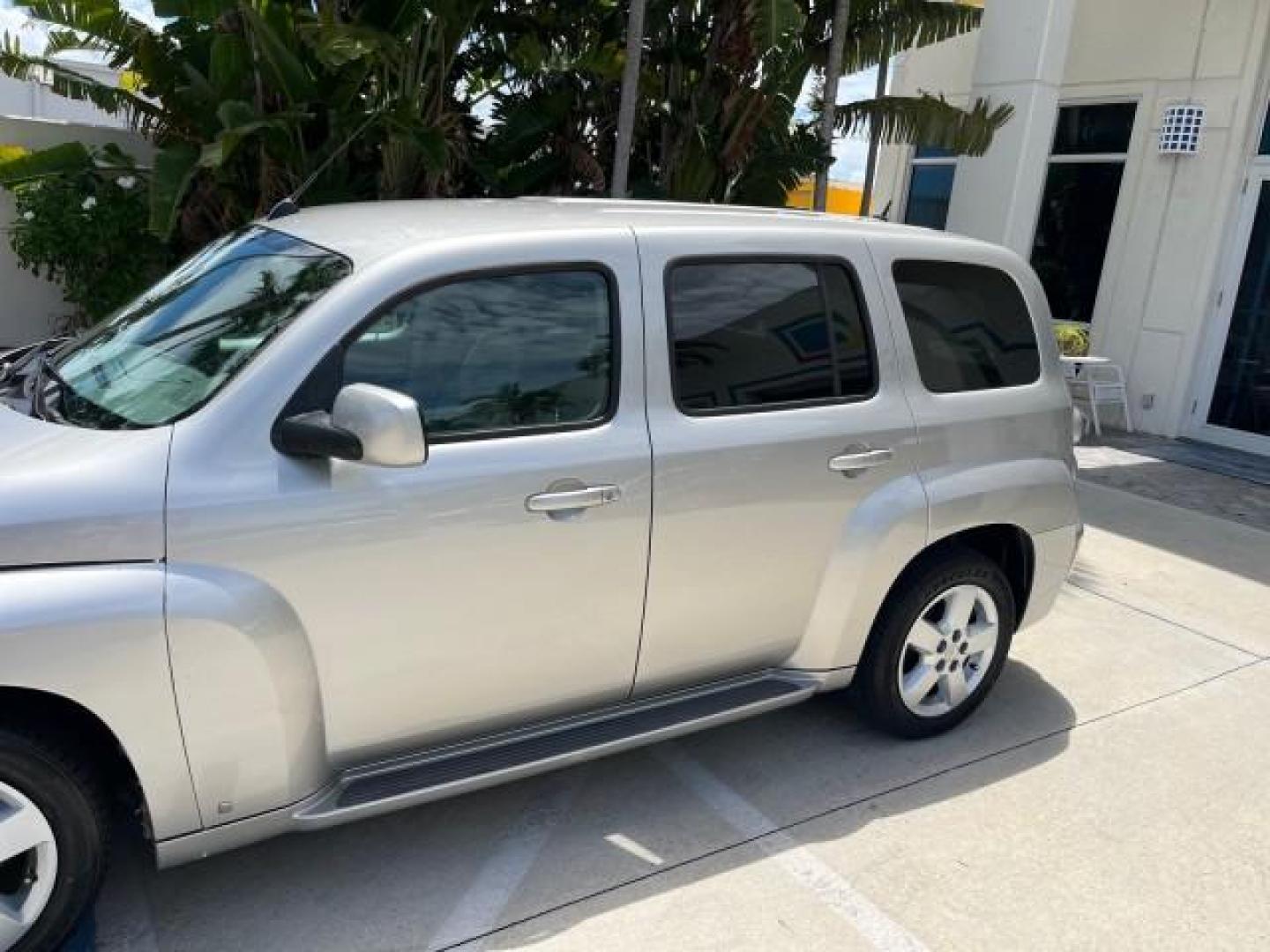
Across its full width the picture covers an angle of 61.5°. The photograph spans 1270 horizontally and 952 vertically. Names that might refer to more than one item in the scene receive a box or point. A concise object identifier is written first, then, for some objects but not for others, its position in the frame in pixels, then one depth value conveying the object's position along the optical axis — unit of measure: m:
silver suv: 2.45
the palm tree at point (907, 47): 9.02
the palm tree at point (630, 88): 7.80
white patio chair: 10.23
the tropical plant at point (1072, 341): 10.36
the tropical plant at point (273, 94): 7.15
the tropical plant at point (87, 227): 8.27
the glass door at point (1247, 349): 9.73
